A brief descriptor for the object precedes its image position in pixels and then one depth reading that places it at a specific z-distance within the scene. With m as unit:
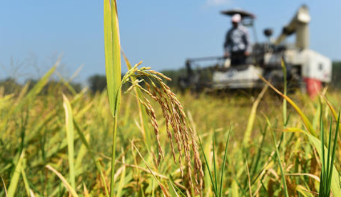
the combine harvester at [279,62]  9.01
